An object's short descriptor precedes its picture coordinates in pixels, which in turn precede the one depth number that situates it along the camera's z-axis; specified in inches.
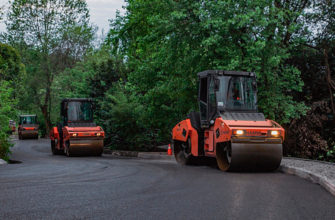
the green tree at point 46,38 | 1866.4
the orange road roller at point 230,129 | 481.4
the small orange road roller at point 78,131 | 869.2
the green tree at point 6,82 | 815.7
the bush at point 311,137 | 821.9
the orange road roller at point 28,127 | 2060.8
